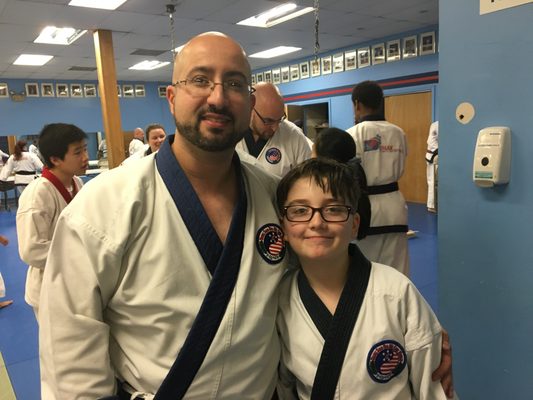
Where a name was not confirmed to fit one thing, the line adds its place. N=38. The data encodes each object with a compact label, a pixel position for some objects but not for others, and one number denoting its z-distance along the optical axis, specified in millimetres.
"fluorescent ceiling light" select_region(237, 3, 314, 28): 6254
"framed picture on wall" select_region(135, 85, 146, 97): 12859
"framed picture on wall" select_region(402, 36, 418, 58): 7844
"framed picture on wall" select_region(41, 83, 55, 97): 11578
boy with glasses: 1157
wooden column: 6980
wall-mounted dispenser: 1575
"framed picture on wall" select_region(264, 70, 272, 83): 11706
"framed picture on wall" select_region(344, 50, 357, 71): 9109
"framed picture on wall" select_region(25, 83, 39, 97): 11383
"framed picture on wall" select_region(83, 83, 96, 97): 12195
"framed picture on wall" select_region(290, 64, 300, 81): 10797
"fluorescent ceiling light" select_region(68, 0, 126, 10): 5480
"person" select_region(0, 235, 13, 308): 4055
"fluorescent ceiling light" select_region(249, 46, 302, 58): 9211
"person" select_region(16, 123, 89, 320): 2115
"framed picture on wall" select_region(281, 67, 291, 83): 11086
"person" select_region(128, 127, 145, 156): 8203
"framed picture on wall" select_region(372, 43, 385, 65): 8469
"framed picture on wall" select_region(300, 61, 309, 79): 10472
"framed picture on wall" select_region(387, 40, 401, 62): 8172
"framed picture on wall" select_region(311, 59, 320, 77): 10134
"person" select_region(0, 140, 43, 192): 9352
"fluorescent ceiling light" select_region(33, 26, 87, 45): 6946
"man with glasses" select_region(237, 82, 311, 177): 2354
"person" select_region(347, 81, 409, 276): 2566
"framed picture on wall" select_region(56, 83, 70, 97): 11789
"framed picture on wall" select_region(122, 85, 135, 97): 12677
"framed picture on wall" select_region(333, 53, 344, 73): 9438
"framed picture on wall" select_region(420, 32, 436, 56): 7553
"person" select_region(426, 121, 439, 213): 6488
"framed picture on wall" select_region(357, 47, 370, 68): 8805
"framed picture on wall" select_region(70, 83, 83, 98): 11988
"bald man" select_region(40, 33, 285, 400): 1008
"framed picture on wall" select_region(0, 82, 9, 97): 11046
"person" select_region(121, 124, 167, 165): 4148
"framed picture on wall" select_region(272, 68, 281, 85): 11413
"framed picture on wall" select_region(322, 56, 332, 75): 9805
